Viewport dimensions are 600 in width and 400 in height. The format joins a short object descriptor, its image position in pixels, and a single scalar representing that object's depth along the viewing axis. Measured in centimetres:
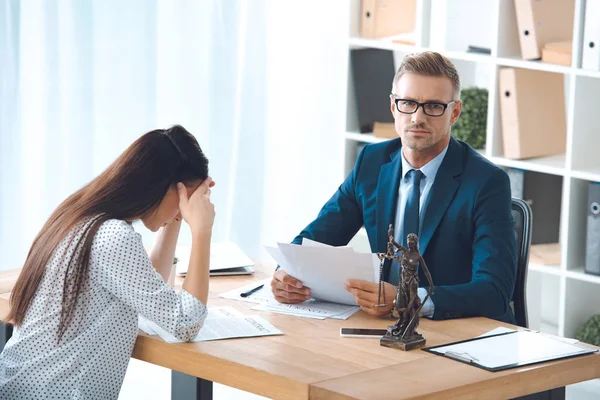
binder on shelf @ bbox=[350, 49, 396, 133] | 660
